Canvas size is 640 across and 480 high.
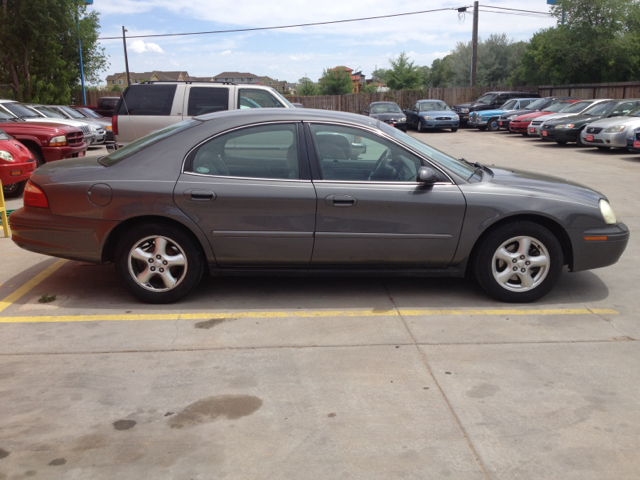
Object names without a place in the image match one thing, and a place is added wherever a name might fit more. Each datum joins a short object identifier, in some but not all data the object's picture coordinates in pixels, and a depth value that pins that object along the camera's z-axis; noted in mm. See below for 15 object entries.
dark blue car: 26859
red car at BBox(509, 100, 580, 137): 23531
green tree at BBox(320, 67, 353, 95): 57469
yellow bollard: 7229
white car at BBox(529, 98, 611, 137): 20848
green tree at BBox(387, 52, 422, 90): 47156
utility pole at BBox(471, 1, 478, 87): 36188
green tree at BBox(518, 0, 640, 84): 32438
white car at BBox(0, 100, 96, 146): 13425
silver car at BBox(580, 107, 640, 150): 16641
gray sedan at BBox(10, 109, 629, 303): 4746
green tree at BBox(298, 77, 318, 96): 59656
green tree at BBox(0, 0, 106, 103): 26203
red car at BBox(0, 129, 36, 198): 9172
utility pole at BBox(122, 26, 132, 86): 54084
